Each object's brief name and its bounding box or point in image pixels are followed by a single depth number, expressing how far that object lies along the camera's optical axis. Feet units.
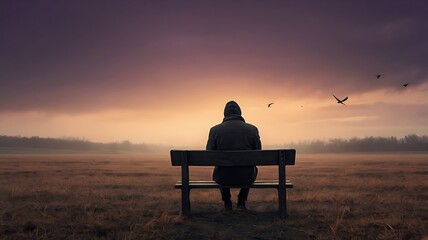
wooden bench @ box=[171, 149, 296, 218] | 24.47
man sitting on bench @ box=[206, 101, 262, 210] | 25.53
